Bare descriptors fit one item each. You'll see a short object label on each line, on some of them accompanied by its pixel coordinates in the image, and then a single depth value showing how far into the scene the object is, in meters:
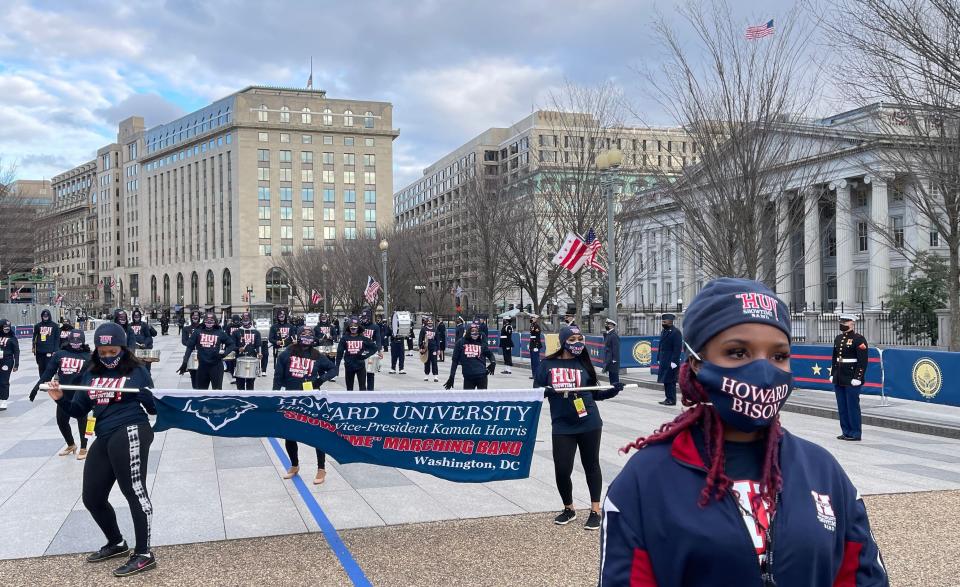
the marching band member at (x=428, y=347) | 22.55
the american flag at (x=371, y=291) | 40.62
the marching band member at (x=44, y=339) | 18.52
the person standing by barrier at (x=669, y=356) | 17.69
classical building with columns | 46.00
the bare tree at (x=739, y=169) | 19.83
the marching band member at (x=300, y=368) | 10.02
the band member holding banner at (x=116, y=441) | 6.24
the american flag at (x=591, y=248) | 23.72
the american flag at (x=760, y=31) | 19.17
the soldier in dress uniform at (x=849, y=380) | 12.69
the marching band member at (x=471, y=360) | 13.50
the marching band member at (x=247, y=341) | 19.59
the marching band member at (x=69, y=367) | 10.00
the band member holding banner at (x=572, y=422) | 7.33
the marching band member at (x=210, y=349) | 15.38
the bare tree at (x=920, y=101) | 15.02
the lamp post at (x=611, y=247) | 22.66
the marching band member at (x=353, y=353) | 15.61
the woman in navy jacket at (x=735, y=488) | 1.98
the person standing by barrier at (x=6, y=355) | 15.90
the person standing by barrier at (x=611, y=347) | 17.12
